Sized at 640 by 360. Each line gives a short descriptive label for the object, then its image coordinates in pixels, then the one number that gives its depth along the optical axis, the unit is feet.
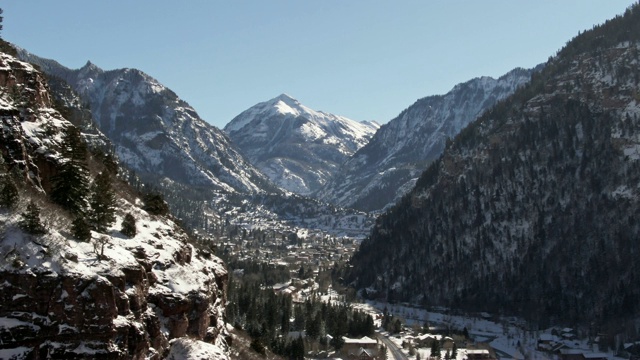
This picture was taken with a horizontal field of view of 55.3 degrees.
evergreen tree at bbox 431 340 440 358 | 546.10
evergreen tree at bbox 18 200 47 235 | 170.09
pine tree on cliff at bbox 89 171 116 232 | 206.08
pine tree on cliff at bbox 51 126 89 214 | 207.10
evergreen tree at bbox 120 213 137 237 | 220.02
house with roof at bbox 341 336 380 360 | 522.88
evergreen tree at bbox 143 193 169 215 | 291.58
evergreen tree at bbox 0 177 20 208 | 174.70
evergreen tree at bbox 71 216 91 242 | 184.96
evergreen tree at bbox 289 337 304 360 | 449.48
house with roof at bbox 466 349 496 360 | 556.84
